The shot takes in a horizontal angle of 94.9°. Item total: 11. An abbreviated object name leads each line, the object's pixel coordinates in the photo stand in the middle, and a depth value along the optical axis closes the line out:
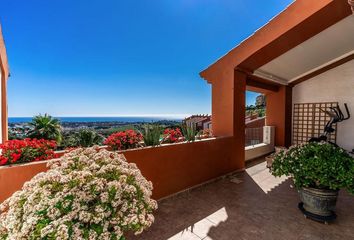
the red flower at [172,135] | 3.66
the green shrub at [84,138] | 2.90
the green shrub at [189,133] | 3.82
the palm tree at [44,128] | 8.45
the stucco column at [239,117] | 4.68
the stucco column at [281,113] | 6.77
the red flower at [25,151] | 2.03
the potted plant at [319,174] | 2.25
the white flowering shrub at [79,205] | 1.08
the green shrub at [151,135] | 3.23
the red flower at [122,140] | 2.93
